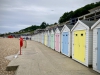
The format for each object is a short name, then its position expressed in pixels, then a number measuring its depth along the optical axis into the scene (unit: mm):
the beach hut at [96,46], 6293
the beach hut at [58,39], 13922
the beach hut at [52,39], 17234
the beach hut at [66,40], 10594
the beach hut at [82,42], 7309
